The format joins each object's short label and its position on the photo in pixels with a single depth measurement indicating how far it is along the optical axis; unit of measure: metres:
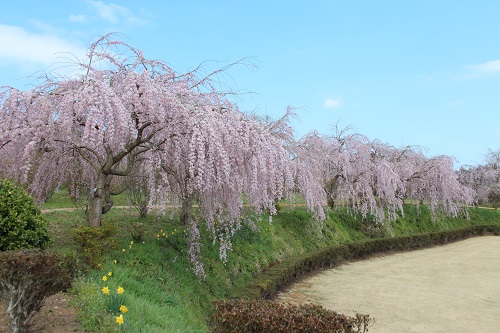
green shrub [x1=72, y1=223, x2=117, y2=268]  7.70
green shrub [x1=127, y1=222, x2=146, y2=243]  10.23
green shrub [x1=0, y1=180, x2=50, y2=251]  7.43
